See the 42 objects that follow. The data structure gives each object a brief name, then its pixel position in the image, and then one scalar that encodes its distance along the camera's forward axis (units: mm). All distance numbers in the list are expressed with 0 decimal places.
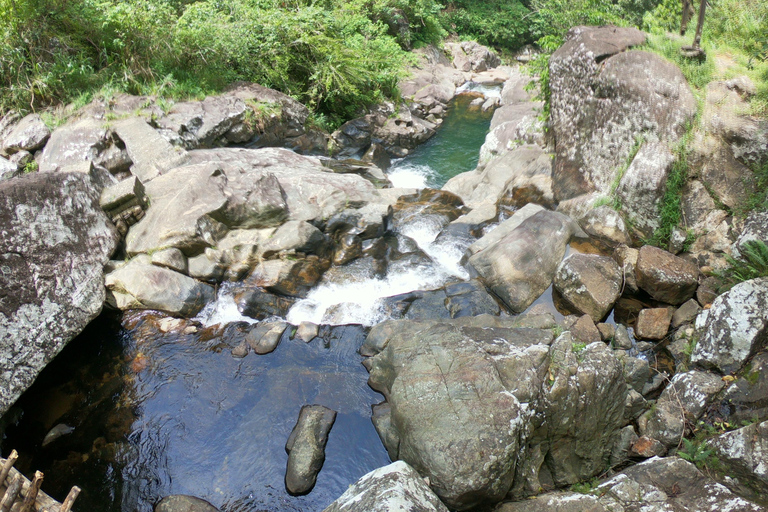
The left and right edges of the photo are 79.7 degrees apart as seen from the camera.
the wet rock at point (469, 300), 7062
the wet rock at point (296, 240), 7906
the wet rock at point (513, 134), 10766
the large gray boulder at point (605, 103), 7664
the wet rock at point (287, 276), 7559
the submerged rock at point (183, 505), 4734
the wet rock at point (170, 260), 7332
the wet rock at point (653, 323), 6344
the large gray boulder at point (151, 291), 6930
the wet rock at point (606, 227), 7755
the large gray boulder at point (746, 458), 3809
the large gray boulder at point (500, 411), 4238
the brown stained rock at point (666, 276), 6449
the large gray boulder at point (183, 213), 7551
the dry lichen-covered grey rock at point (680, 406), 4835
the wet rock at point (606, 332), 6480
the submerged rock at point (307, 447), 5016
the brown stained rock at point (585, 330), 6297
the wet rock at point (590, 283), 6707
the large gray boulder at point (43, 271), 5488
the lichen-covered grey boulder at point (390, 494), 3794
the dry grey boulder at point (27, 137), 9344
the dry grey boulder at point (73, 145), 9031
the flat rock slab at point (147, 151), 8977
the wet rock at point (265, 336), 6594
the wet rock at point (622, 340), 6344
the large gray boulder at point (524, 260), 7254
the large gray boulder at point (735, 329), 4973
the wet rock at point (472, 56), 22703
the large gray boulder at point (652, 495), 3830
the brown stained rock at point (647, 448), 4789
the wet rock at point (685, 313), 6260
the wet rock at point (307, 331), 6809
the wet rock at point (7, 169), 8336
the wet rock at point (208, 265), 7531
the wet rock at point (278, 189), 8336
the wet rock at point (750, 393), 4438
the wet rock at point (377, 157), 13211
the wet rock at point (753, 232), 5641
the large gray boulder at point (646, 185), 7410
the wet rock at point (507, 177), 9827
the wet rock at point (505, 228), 8141
